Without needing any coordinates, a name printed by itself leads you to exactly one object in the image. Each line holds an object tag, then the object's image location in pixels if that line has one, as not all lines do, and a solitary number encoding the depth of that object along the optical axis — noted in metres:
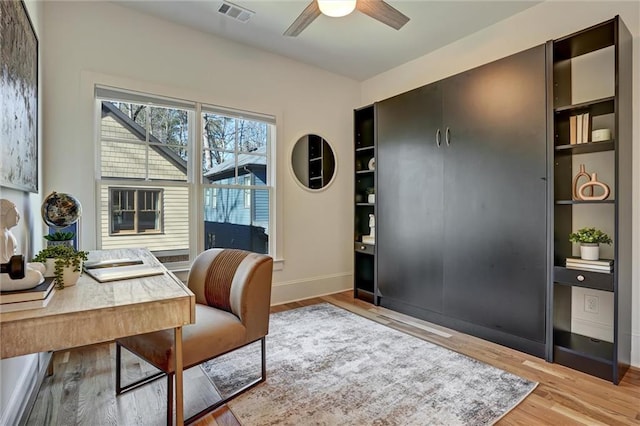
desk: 1.01
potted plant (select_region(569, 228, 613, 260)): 2.25
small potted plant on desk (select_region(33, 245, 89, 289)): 1.37
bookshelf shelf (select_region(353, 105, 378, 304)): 3.97
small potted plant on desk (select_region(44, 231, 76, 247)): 1.75
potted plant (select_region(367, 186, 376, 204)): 4.00
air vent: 2.81
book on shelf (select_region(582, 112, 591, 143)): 2.30
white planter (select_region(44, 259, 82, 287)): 1.38
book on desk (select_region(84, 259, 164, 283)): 1.52
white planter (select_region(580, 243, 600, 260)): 2.25
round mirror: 4.00
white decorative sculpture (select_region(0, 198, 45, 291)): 1.10
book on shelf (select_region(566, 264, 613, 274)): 2.14
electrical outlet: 2.48
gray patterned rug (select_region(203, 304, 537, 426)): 1.74
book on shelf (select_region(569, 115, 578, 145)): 2.36
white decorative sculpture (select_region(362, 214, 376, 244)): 3.82
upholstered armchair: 1.59
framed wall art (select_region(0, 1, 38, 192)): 1.36
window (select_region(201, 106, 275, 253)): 3.40
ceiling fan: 2.03
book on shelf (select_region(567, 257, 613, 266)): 2.17
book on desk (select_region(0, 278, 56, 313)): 1.04
